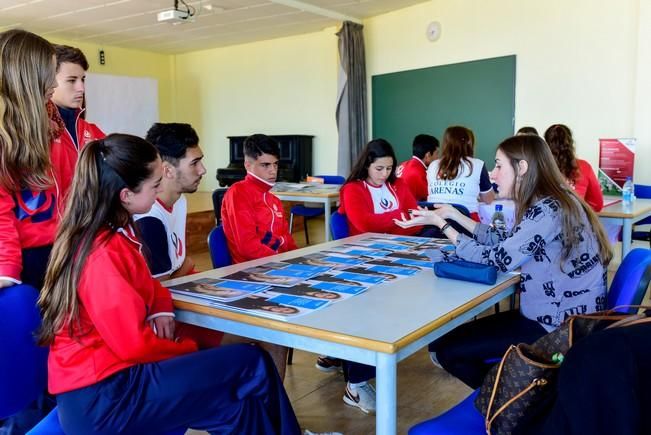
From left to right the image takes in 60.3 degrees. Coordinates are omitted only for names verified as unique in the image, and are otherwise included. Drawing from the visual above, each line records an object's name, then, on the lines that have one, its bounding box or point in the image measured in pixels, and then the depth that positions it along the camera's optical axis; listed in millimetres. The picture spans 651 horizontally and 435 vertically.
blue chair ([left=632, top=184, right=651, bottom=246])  4316
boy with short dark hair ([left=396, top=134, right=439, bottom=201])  4582
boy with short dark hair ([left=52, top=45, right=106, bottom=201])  2004
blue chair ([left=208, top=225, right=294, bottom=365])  2283
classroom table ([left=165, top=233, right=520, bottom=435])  1199
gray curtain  6922
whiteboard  8484
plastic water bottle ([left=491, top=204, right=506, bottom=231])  2815
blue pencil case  1658
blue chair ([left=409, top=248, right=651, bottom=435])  1267
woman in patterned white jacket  1695
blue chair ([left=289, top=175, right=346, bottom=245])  5801
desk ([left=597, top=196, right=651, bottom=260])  3369
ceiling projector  5516
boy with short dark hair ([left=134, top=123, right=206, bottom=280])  1960
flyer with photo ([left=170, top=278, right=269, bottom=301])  1572
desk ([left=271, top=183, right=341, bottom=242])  4668
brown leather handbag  1137
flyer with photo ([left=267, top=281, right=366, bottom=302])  1524
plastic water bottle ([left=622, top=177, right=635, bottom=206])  3902
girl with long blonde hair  1648
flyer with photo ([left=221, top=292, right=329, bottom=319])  1384
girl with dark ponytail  1265
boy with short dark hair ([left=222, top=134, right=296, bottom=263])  2369
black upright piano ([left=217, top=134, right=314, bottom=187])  7789
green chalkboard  5855
